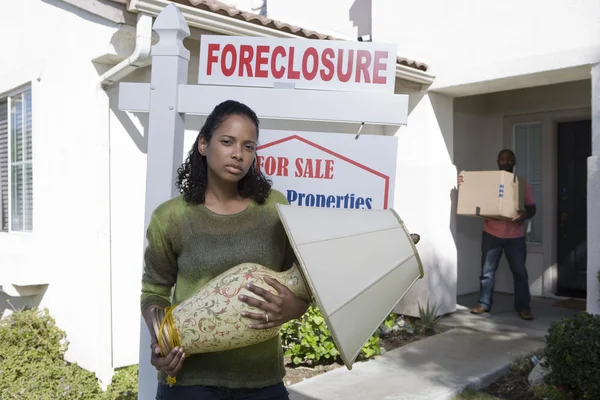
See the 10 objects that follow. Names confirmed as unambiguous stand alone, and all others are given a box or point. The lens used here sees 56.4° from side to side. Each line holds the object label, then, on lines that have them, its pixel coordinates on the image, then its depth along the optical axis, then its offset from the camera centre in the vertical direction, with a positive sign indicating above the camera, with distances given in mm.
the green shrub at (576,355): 3432 -978
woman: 1709 -160
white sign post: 2260 +451
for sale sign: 2336 +144
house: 4344 +621
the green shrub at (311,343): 4559 -1207
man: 6152 -571
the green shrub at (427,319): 5715 -1230
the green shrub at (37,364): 4031 -1331
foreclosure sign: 2320 +562
